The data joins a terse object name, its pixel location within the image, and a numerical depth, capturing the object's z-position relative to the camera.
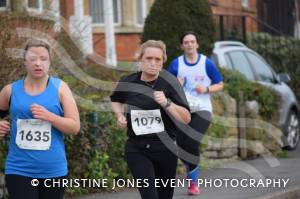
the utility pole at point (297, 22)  32.21
